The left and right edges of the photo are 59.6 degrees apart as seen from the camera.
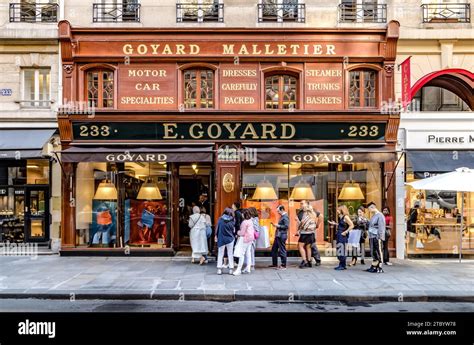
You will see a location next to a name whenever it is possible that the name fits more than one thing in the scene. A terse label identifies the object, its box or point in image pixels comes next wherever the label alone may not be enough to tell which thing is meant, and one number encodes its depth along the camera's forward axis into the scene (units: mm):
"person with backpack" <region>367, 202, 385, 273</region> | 11133
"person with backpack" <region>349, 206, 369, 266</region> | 12016
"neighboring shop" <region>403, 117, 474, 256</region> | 13781
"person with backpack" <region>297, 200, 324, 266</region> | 12021
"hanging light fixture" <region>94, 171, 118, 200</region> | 14117
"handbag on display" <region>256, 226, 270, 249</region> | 12945
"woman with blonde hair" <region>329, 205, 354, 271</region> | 11633
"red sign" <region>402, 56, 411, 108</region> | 13143
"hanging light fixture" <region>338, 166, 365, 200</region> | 14148
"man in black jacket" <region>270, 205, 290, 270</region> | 11617
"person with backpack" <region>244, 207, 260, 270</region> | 11348
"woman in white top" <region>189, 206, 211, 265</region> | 12250
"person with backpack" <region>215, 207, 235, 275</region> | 11016
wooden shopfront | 13625
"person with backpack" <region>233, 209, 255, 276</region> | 10820
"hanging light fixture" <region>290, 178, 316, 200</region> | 14117
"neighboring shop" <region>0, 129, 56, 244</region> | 14438
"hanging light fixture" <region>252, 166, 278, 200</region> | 14062
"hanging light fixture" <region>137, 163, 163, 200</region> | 14133
